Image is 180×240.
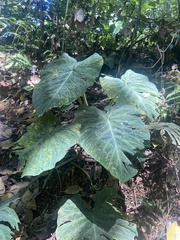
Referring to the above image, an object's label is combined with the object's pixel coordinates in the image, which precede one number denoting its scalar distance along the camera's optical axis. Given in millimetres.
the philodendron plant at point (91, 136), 1071
